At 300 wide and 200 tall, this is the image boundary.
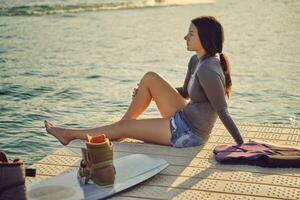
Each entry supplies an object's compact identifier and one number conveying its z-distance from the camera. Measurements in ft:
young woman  20.93
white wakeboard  17.08
